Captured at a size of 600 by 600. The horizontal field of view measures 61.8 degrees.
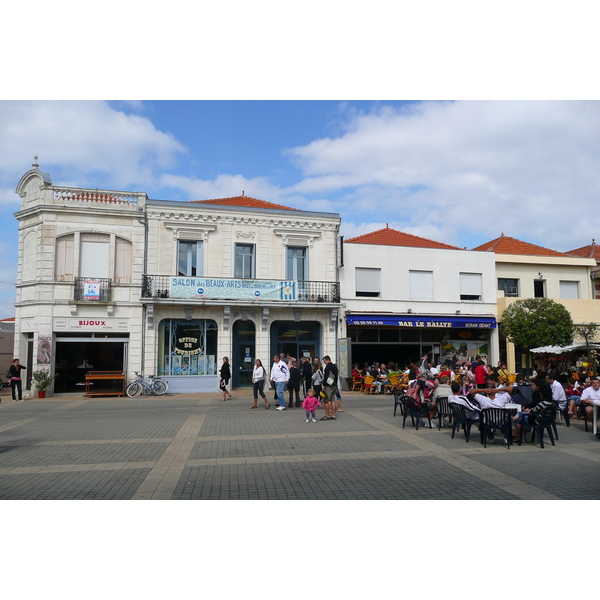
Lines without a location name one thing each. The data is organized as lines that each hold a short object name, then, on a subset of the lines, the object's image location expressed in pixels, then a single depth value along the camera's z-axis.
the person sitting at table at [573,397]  13.17
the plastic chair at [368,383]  21.02
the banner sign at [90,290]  20.69
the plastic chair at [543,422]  9.39
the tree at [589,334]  16.31
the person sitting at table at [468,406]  9.84
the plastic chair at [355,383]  22.46
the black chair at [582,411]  11.38
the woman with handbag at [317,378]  14.24
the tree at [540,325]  23.30
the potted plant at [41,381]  19.72
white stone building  20.83
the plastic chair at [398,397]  12.20
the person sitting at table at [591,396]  11.01
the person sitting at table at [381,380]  20.97
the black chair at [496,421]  9.31
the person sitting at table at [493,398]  9.95
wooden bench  20.31
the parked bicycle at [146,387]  20.42
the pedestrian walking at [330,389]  13.03
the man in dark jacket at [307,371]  15.88
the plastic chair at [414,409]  11.57
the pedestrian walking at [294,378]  15.79
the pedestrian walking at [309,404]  12.58
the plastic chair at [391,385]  20.39
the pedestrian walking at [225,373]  18.50
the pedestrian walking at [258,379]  15.84
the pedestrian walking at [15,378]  18.83
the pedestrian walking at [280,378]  15.68
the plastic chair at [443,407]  11.23
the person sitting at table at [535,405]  9.49
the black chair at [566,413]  12.07
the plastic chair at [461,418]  9.96
